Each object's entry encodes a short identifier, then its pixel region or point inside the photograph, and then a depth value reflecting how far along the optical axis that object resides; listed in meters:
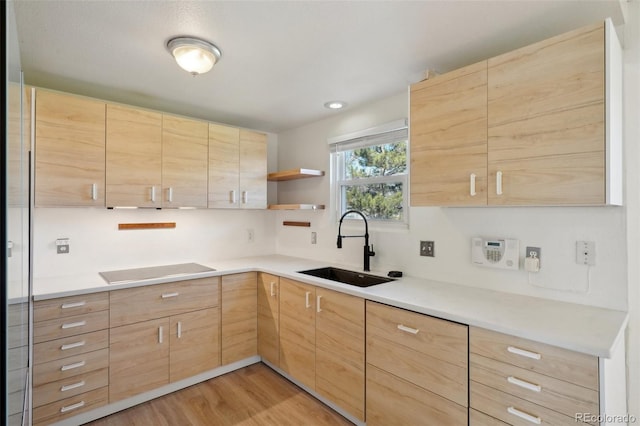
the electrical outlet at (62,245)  2.46
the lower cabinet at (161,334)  2.24
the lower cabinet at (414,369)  1.55
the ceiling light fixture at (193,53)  1.77
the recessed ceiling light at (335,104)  2.78
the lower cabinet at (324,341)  2.05
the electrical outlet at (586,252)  1.66
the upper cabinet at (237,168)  3.02
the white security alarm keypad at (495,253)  1.92
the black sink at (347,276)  2.46
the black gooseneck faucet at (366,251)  2.62
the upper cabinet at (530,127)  1.39
